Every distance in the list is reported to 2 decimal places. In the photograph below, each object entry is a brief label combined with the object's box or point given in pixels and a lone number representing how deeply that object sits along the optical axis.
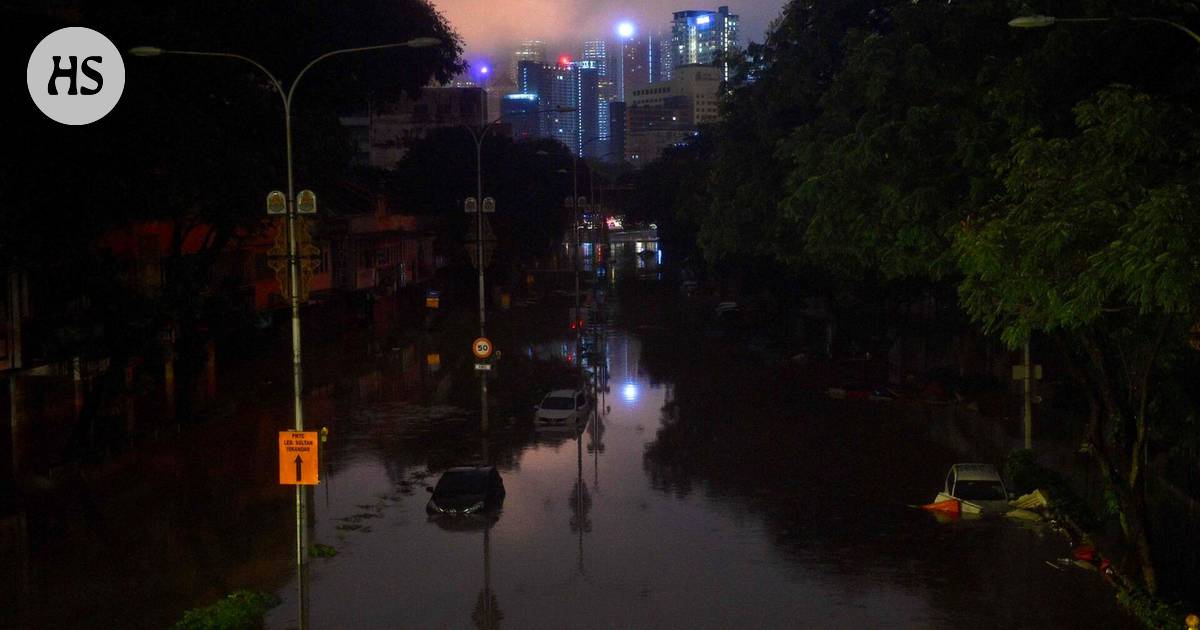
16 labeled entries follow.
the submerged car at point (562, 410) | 40.66
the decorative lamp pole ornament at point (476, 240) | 47.05
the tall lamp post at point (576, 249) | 73.66
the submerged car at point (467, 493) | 27.78
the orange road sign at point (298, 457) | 18.94
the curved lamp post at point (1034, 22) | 15.73
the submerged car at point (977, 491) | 27.80
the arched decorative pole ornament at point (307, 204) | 20.67
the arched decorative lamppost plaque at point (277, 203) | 20.31
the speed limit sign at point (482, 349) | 38.62
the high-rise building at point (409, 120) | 158.00
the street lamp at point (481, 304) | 38.66
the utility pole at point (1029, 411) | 31.88
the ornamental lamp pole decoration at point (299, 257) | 20.77
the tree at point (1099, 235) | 15.75
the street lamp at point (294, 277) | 19.48
